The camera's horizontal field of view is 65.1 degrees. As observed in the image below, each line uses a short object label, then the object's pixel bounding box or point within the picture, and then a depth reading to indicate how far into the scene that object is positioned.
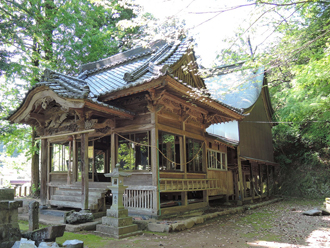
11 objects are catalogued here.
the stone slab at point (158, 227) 7.53
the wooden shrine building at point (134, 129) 8.59
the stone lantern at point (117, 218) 6.92
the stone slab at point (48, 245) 4.44
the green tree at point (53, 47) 14.70
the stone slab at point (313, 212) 11.54
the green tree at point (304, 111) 8.89
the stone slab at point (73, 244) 4.73
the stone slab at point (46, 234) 4.72
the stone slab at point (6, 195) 4.81
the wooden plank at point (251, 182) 16.66
